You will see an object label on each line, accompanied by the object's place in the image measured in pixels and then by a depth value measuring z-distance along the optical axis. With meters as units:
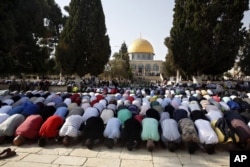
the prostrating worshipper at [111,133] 7.34
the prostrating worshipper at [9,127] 7.42
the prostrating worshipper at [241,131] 7.03
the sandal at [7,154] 6.34
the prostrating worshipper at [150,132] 7.10
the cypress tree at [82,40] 27.38
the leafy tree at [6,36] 18.91
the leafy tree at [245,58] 33.23
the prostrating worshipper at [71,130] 7.34
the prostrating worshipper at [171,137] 7.12
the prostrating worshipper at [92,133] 7.32
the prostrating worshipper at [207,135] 6.93
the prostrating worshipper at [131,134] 7.19
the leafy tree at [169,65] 35.66
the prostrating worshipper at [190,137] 6.99
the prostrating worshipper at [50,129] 7.46
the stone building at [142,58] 78.75
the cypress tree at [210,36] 23.53
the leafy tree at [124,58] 51.06
